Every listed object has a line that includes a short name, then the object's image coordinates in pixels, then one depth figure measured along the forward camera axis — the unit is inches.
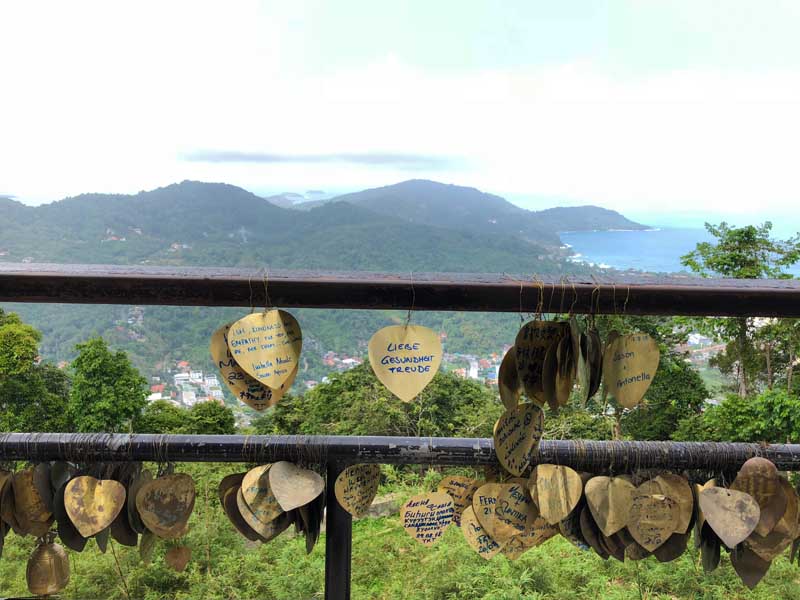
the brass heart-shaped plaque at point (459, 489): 35.2
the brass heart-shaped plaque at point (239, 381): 31.2
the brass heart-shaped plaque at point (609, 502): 32.8
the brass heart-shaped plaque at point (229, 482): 33.8
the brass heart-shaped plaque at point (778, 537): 33.4
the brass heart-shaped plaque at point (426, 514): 35.2
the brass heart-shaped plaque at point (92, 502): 32.5
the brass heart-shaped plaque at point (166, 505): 33.7
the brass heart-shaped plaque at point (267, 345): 30.1
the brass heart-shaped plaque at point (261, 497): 32.6
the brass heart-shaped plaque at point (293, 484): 32.2
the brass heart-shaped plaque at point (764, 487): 32.7
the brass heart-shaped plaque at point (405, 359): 30.8
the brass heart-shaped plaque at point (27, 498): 34.0
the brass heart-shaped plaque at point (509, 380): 31.1
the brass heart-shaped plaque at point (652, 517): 33.1
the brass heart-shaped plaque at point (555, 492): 32.8
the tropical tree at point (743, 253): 505.0
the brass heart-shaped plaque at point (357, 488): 33.3
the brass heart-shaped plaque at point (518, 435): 32.0
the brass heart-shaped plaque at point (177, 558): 38.5
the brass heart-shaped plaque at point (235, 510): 33.4
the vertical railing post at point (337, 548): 34.4
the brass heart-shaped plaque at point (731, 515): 32.3
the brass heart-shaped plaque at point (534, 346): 30.1
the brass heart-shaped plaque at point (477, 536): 35.0
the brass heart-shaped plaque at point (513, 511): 34.0
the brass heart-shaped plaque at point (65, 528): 33.5
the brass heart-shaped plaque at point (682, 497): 33.3
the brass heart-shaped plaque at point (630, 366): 31.0
